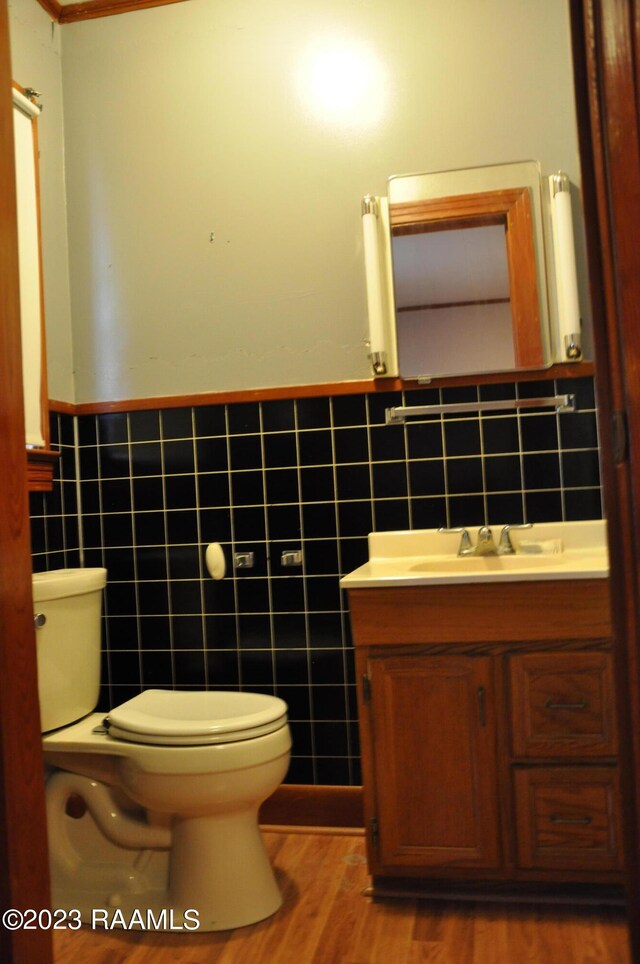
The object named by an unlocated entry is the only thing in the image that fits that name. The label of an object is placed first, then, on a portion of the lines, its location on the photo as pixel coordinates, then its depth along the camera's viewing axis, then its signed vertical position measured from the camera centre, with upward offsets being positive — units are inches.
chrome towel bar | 89.2 +10.8
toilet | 71.7 -26.4
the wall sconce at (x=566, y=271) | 88.7 +25.6
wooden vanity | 70.9 -22.1
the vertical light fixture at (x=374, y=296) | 92.1 +24.9
